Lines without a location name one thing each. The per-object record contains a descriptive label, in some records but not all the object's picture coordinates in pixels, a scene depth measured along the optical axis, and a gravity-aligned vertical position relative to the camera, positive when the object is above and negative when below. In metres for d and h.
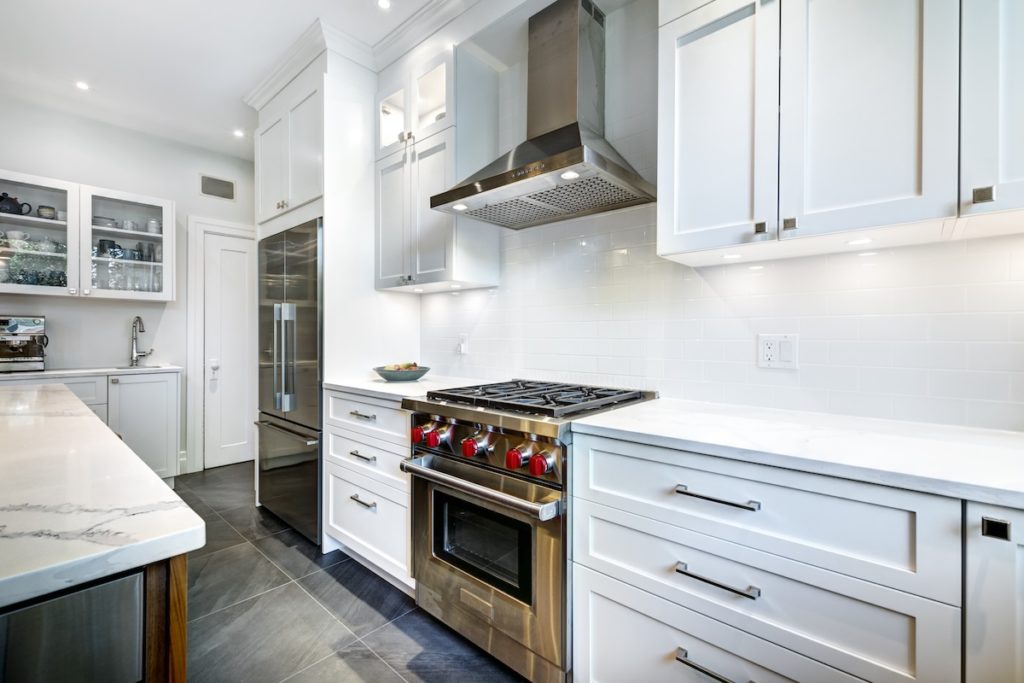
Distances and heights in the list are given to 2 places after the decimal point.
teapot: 3.21 +0.92
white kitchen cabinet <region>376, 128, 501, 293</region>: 2.41 +0.57
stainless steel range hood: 1.76 +0.76
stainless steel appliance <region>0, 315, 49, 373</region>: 3.25 -0.05
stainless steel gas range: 1.53 -0.65
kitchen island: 0.57 -0.29
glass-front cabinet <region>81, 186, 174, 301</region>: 3.50 +0.72
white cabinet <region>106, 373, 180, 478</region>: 3.54 -0.61
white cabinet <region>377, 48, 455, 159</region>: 2.41 +1.31
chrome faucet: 3.86 -0.01
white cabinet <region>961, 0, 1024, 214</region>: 1.08 +0.56
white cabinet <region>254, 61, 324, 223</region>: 2.70 +1.21
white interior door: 4.25 -0.10
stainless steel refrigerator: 2.69 -0.23
